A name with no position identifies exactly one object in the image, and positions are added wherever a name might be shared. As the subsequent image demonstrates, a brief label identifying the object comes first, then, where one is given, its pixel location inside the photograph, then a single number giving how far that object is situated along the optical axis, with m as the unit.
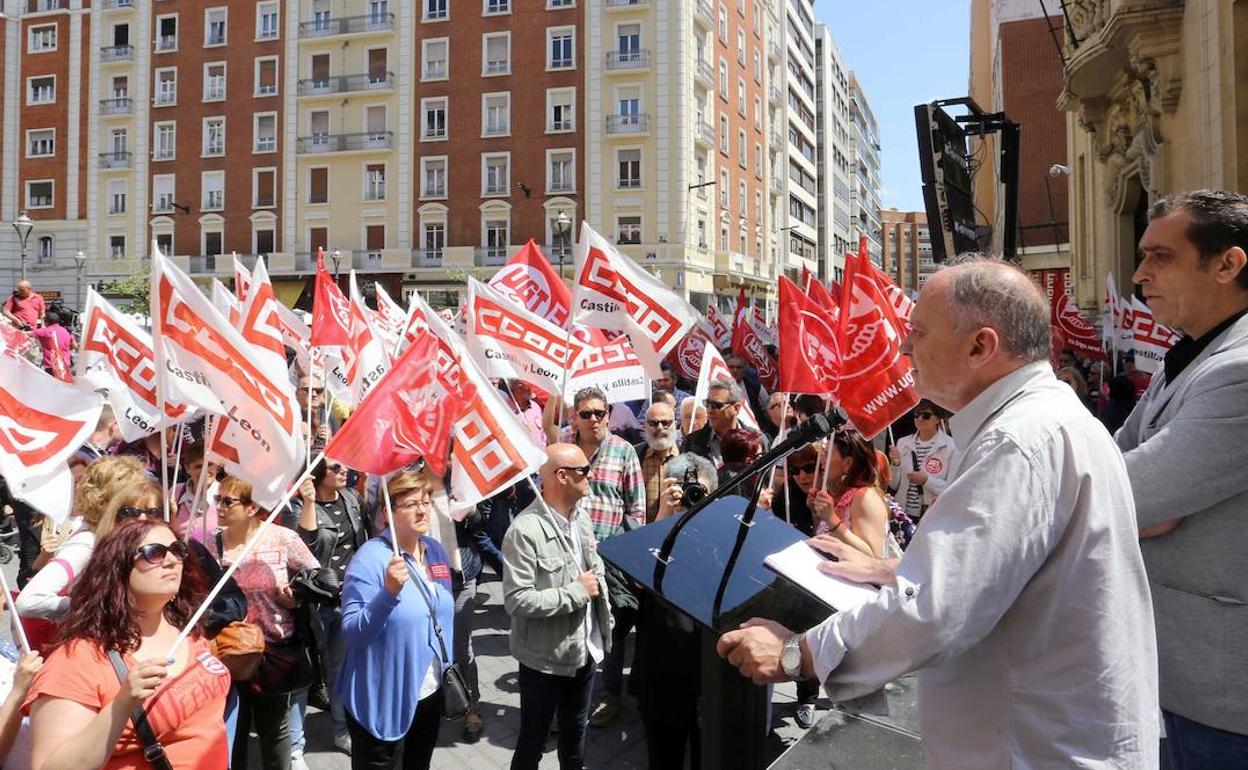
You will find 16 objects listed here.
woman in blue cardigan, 3.54
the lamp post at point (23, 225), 22.48
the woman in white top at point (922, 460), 6.35
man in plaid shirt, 5.19
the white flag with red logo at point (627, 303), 6.81
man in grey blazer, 2.10
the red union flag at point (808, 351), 5.98
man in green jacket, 3.81
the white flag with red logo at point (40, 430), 3.31
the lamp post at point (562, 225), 22.77
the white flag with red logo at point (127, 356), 5.59
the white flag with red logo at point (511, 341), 6.68
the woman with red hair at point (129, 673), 2.34
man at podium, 1.59
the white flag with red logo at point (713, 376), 7.20
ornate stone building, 9.71
